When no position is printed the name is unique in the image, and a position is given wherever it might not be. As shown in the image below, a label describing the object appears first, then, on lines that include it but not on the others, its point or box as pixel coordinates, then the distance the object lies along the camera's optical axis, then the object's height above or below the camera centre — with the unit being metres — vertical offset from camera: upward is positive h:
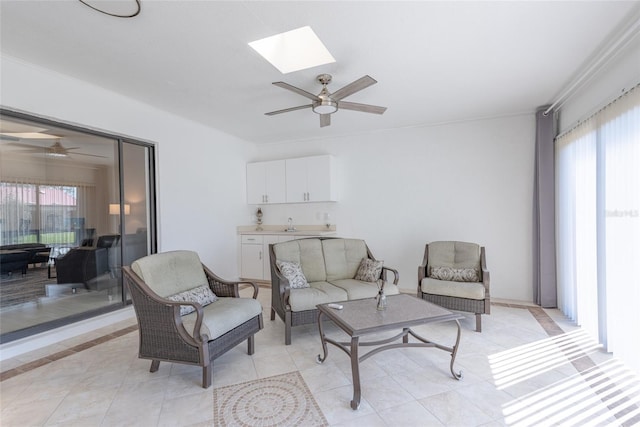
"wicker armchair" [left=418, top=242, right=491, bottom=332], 3.26 -0.81
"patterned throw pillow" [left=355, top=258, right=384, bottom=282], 3.57 -0.71
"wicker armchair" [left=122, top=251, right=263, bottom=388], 2.21 -0.83
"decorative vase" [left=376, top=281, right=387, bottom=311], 2.48 -0.75
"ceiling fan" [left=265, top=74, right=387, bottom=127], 2.58 +1.07
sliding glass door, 2.85 -0.04
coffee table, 2.05 -0.81
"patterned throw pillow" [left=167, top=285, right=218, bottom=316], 2.53 -0.73
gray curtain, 3.89 +0.03
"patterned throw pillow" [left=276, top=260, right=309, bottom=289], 3.30 -0.69
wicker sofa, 3.01 -0.78
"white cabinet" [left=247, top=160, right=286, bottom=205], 5.52 +0.57
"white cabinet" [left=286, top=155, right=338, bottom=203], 5.15 +0.57
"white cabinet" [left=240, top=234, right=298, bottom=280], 5.34 -0.75
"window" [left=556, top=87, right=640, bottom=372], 2.36 -0.15
